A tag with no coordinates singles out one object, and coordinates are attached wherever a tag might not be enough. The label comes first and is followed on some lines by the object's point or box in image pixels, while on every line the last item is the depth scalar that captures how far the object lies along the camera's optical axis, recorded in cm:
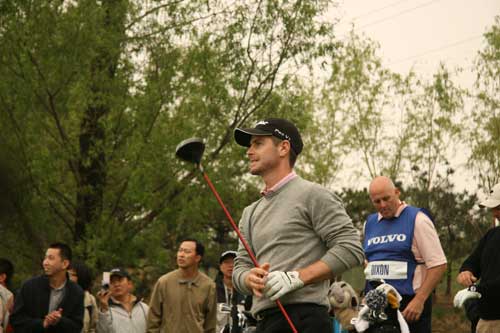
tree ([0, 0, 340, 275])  1897
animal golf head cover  1248
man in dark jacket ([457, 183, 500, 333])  824
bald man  840
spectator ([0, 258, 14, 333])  1153
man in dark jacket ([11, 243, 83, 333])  1058
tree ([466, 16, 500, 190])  3077
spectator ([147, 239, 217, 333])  1221
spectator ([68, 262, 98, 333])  1239
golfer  549
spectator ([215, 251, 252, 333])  1125
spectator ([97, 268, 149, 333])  1255
